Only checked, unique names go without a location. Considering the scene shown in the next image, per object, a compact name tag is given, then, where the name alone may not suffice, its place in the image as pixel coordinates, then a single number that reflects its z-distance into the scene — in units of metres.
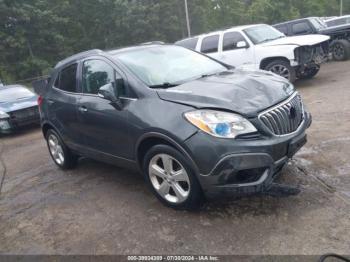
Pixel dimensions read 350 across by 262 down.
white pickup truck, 9.48
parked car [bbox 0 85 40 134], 9.91
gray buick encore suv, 3.37
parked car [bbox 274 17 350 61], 13.50
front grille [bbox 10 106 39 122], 9.95
